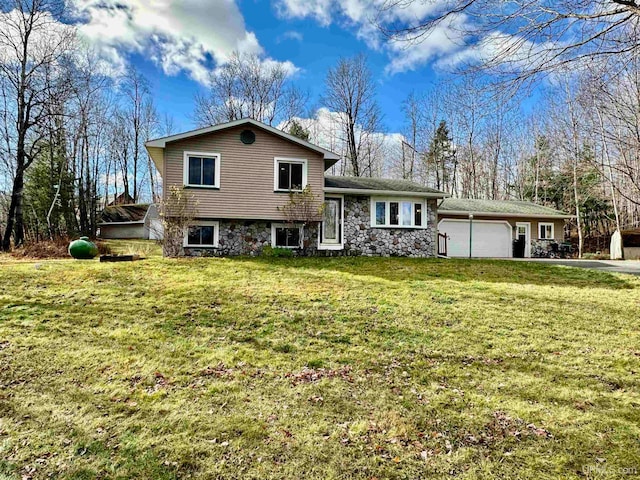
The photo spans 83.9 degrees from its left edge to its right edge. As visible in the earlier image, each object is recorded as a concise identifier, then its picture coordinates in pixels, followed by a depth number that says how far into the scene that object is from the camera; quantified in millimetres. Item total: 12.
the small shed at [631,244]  21297
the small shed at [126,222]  29266
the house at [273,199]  13141
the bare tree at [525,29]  4391
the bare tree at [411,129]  30141
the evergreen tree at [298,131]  26572
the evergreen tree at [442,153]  29109
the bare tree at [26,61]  17078
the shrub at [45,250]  14609
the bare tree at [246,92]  29000
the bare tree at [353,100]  27641
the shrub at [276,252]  13320
